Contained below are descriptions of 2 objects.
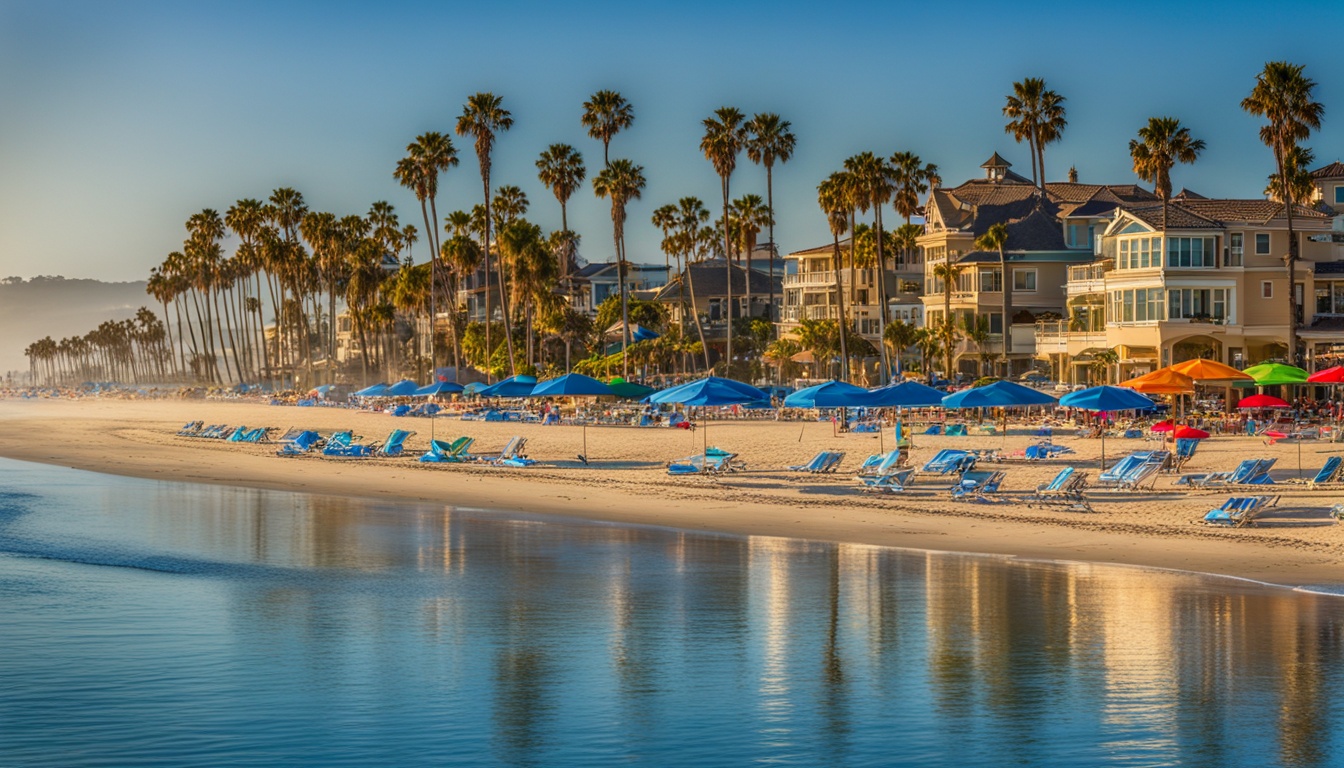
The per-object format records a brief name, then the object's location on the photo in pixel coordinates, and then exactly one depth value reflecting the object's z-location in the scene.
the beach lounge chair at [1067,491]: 28.45
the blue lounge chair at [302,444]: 50.62
